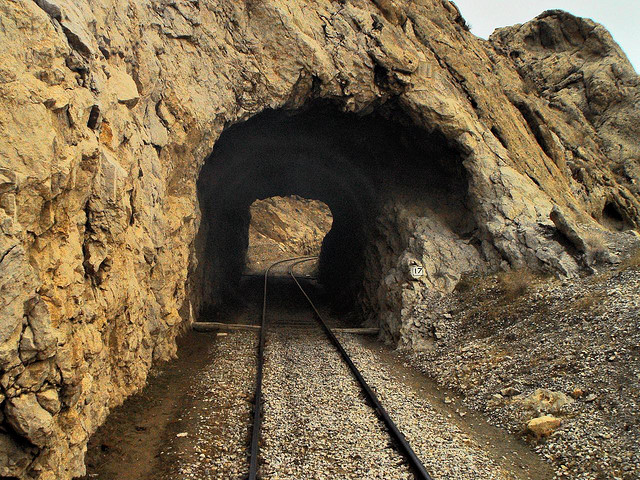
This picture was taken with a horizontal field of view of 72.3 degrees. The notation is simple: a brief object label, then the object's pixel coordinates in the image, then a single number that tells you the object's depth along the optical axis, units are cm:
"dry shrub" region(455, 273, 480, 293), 1388
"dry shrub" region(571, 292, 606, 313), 1024
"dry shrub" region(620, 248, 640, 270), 1134
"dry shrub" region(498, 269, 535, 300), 1233
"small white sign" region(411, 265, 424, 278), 1449
